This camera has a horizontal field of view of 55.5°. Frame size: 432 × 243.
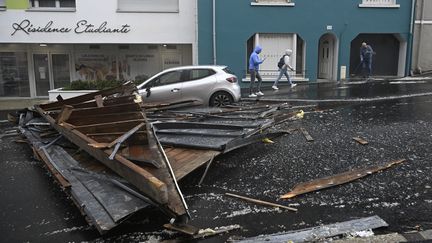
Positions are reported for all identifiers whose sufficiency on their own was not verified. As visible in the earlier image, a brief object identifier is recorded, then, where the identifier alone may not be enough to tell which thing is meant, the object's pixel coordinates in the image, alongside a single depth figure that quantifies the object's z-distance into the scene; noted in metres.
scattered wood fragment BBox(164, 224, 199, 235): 4.30
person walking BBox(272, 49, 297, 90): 16.89
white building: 19.03
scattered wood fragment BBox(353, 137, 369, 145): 7.71
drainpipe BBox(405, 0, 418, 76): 20.26
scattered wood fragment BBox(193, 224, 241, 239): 4.32
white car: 11.84
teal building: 19.58
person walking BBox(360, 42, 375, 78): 19.31
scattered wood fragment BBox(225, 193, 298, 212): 4.96
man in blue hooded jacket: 14.86
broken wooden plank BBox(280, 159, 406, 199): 5.49
